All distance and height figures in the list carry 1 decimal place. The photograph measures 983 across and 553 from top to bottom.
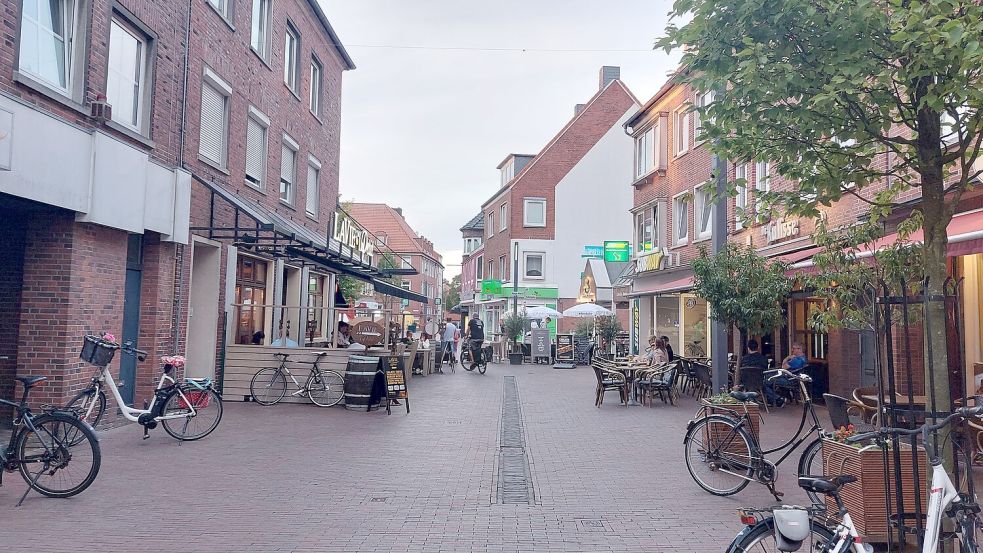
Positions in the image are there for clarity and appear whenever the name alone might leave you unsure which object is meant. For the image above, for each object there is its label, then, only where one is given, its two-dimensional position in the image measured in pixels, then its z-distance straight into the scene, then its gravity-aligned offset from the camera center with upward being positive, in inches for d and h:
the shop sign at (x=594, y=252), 1176.8 +129.8
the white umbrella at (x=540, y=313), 1202.6 +37.1
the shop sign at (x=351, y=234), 727.7 +97.2
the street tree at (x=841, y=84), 191.2 +67.7
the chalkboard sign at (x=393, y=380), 512.1 -30.3
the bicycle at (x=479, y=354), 946.1 -21.9
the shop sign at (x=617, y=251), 1141.7 +127.3
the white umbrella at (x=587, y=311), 1064.2 +36.9
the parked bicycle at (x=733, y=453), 268.7 -40.6
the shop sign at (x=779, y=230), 631.8 +93.2
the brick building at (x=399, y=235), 3078.2 +398.8
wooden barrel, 516.4 -31.0
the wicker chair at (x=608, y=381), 585.0 -32.3
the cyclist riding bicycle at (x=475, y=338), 946.7 -2.8
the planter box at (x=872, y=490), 216.5 -40.8
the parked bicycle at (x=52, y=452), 264.1 -41.7
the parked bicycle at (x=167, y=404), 348.2 -34.9
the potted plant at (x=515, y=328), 1233.4 +13.3
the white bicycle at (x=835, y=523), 141.6 -34.8
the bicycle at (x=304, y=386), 538.3 -36.5
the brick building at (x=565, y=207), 1708.9 +286.6
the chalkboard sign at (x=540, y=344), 1228.5 -11.0
